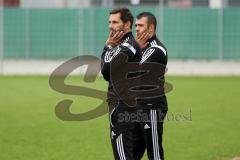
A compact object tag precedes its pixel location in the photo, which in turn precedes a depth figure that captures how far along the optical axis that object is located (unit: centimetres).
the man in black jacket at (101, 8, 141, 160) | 1573
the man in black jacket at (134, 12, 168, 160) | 1777
